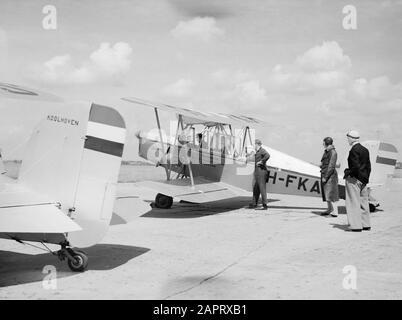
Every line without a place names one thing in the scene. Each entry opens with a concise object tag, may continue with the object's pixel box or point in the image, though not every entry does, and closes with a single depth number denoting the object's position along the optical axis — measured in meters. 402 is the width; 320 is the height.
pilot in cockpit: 13.26
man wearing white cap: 8.55
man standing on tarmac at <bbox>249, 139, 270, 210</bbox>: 11.98
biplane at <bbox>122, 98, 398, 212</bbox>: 11.84
